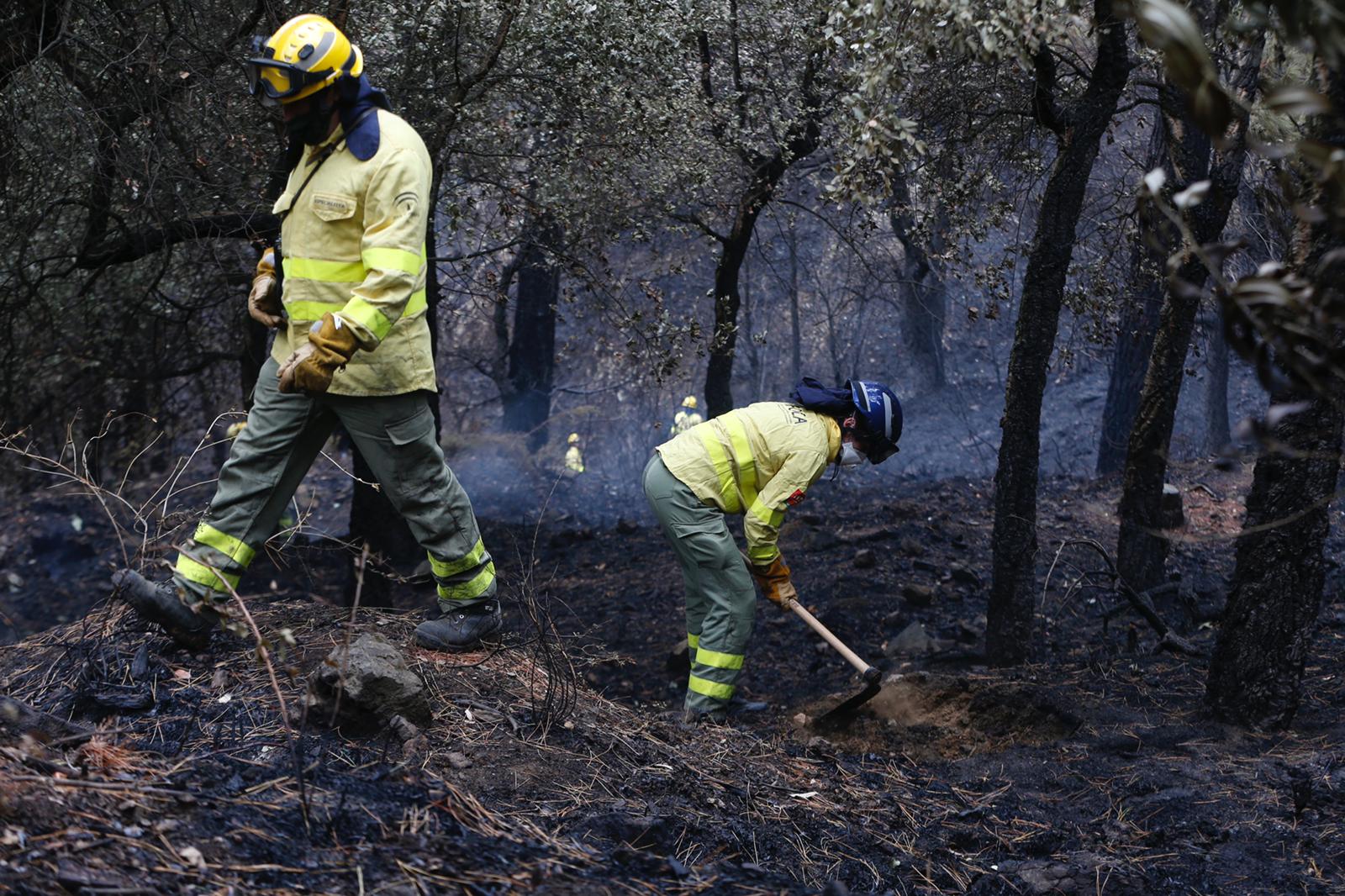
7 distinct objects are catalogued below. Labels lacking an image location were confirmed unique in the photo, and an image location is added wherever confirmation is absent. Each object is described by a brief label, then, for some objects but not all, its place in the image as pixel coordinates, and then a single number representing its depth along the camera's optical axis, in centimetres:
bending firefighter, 525
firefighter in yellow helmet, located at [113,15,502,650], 393
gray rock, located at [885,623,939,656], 700
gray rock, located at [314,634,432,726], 354
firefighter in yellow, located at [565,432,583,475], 1224
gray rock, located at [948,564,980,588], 819
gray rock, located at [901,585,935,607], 773
